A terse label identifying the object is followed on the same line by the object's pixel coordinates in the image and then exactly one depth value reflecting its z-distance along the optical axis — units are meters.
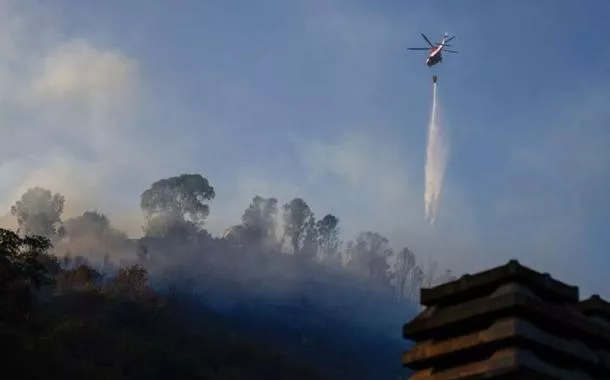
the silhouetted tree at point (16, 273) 53.97
